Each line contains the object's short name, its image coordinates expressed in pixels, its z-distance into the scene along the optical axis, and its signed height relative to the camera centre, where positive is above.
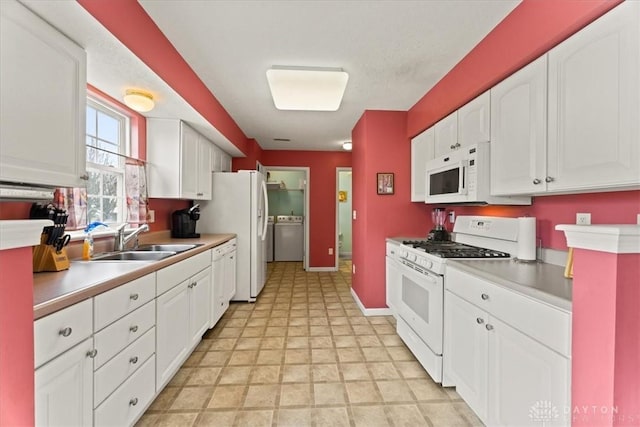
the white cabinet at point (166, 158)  2.80 +0.52
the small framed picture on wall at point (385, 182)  3.34 +0.35
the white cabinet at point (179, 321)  1.81 -0.82
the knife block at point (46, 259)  1.46 -0.26
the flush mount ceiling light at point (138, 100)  2.05 +0.79
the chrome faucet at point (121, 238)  2.23 -0.22
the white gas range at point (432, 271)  1.96 -0.45
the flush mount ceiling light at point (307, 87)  2.22 +1.02
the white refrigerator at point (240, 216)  3.68 -0.07
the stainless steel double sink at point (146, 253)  2.09 -0.34
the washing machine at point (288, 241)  6.59 -0.69
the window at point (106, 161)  2.21 +0.39
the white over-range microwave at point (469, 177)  1.98 +0.27
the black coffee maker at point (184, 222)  3.13 -0.13
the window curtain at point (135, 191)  2.50 +0.17
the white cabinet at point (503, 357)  1.10 -0.68
